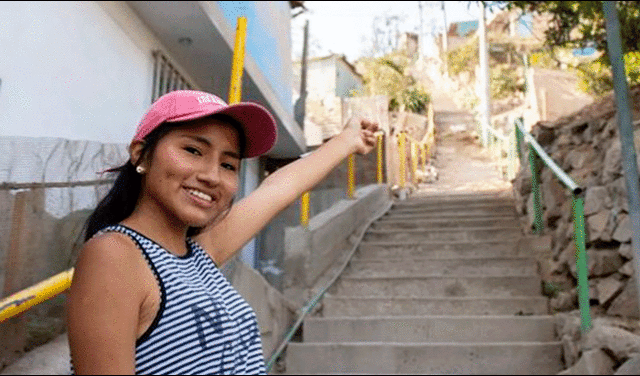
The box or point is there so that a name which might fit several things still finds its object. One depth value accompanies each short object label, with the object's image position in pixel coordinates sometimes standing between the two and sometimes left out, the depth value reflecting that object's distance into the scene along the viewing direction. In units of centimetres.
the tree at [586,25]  415
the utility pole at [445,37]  3337
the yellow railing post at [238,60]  263
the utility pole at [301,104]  959
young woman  73
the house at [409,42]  3650
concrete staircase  348
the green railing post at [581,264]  312
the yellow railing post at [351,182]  643
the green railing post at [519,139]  623
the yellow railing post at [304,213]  468
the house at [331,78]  2242
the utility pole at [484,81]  1647
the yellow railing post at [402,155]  928
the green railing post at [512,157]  823
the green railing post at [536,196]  482
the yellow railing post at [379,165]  805
